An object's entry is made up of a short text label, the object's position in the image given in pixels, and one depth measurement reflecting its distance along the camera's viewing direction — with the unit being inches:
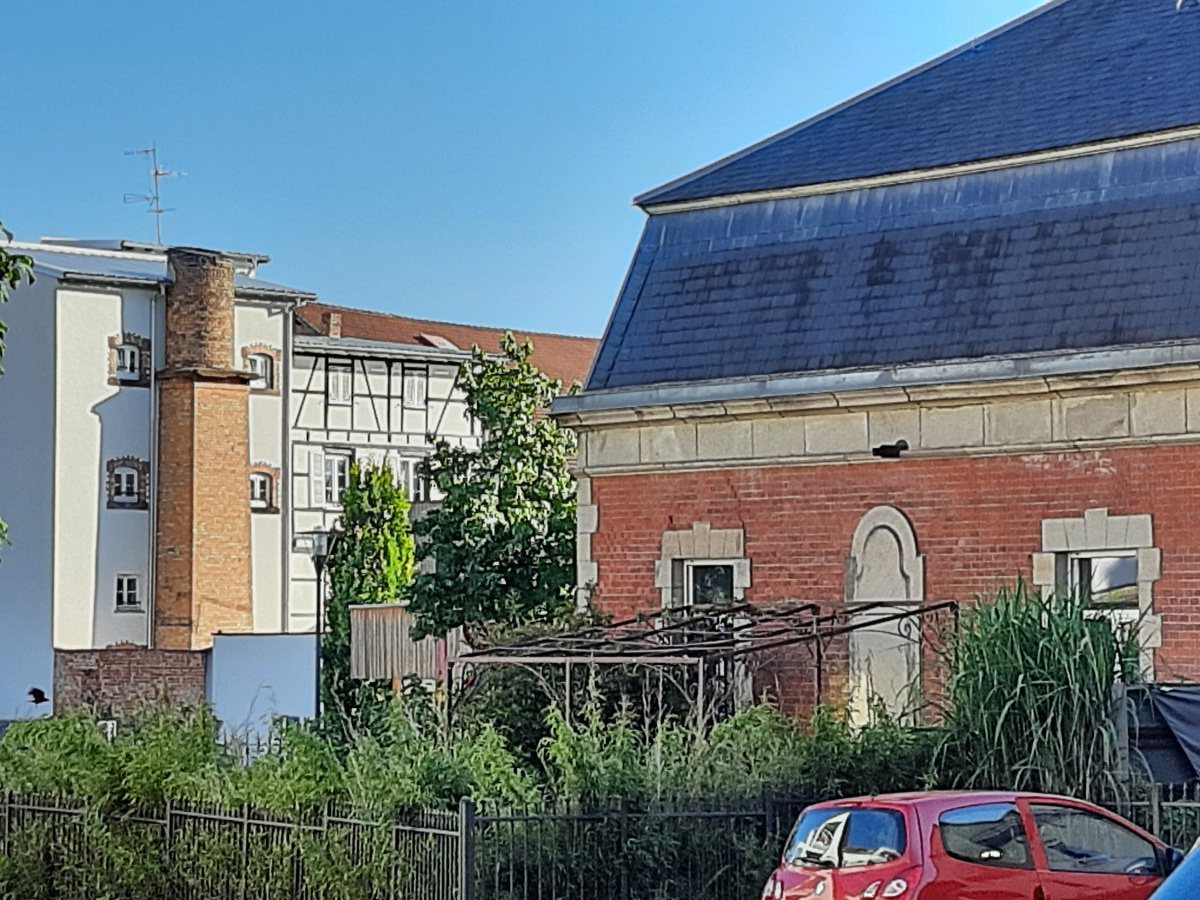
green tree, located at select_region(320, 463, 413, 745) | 2220.7
